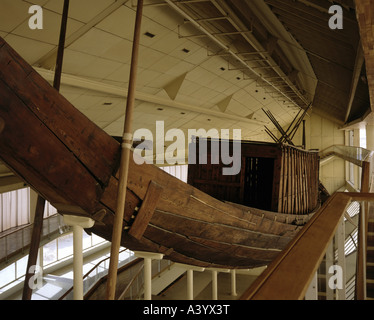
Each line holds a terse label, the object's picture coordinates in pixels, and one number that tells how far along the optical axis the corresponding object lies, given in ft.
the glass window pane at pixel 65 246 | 47.80
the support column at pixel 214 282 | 21.48
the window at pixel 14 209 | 40.47
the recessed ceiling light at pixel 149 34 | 22.87
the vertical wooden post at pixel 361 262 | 8.73
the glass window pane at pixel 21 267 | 38.91
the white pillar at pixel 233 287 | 31.02
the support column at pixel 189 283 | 16.62
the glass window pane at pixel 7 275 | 36.30
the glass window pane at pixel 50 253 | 45.90
